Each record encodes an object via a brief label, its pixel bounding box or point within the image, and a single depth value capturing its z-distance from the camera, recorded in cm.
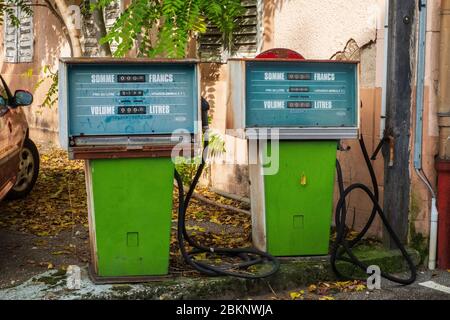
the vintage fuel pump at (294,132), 595
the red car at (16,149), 715
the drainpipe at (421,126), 643
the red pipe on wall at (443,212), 646
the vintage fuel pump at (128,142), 541
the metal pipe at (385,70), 660
